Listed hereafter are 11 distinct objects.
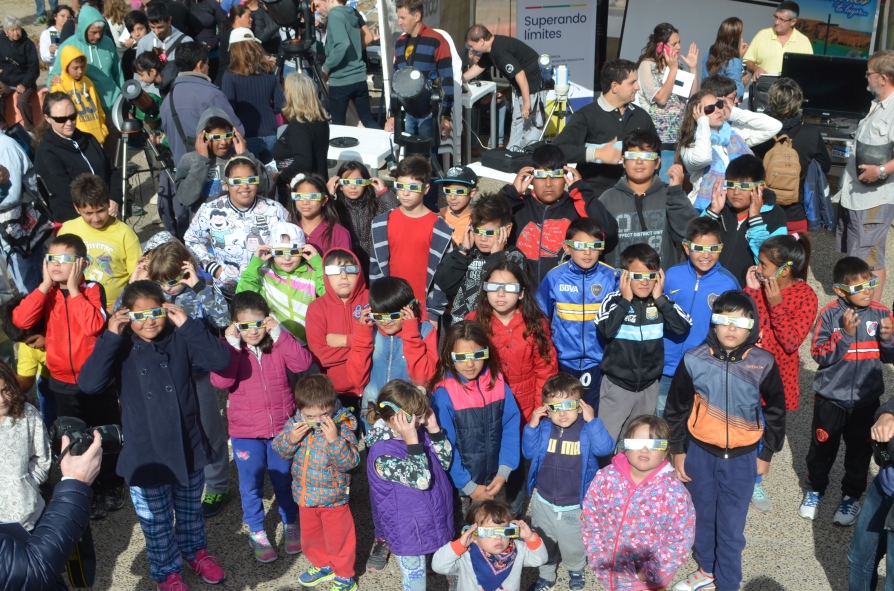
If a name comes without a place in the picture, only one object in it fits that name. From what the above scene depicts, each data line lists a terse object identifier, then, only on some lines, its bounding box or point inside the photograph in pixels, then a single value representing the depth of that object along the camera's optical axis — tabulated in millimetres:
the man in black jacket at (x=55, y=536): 2834
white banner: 11641
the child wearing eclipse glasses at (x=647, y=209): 5594
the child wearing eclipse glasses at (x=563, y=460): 4480
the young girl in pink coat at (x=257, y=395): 4695
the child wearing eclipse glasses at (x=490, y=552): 3994
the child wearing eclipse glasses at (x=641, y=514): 4047
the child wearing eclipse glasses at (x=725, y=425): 4367
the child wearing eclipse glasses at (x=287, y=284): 5379
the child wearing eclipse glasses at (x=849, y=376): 4883
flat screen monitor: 9180
